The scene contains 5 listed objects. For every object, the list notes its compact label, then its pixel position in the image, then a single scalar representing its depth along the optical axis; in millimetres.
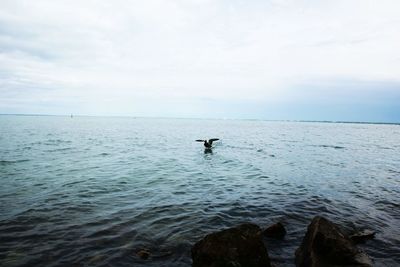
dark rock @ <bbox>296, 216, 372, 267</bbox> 7961
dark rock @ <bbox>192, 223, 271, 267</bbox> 7418
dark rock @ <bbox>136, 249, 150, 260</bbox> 9078
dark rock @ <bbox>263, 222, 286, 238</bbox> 10859
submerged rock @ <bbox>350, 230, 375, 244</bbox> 10594
